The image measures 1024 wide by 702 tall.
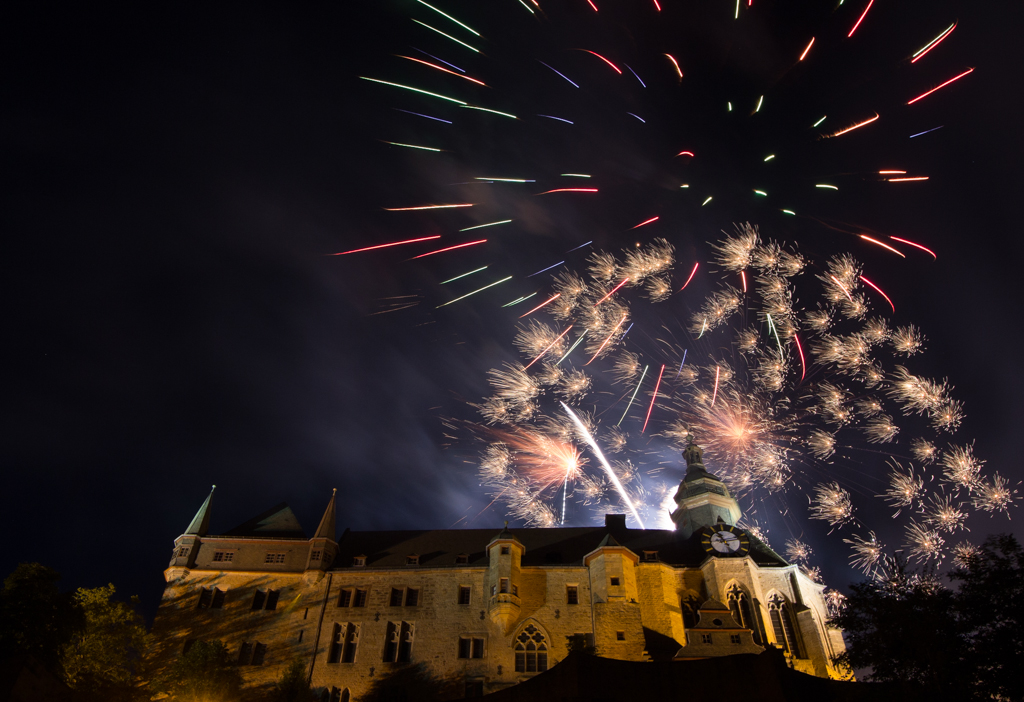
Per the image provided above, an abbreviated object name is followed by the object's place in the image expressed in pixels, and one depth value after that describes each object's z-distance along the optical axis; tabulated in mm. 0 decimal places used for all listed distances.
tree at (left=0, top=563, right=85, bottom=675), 35812
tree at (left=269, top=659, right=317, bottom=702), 39188
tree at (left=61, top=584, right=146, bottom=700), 38688
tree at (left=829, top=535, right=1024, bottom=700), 27625
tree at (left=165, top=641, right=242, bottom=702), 39125
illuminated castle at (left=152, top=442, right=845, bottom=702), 44031
